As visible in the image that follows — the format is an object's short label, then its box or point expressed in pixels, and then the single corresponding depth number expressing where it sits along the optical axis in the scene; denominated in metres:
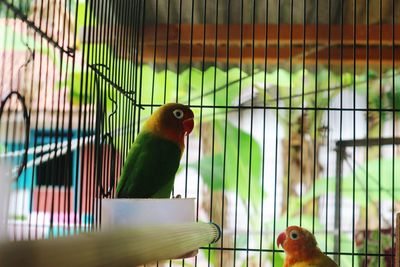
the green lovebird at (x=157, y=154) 1.03
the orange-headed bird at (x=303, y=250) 1.34
